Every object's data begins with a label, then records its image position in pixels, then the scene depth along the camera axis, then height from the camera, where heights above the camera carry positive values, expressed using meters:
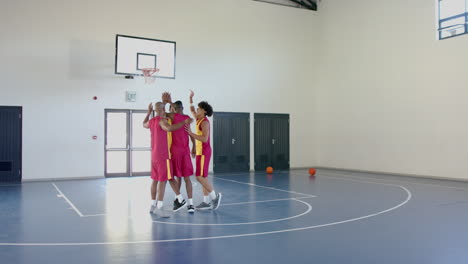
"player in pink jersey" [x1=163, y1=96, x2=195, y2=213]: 6.56 -0.28
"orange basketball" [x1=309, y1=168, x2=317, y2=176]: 13.35 -1.20
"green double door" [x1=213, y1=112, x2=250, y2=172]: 14.70 -0.24
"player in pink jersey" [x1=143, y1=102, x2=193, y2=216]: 6.32 -0.23
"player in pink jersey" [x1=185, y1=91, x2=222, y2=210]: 6.62 -0.28
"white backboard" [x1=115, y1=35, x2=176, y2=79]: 12.22 +2.45
